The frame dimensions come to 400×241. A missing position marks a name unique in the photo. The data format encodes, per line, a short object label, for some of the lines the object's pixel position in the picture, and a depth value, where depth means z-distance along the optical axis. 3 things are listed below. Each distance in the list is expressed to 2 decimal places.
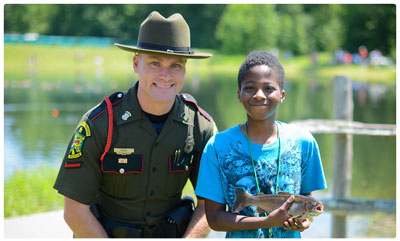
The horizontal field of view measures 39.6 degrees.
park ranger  3.27
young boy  2.90
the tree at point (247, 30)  64.12
